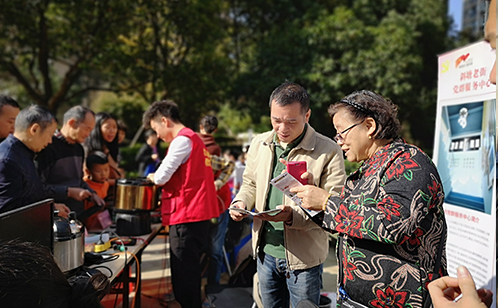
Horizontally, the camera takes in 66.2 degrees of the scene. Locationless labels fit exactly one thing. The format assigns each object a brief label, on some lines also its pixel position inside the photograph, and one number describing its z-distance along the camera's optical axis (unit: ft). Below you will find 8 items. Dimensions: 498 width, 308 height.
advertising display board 8.43
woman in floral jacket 4.59
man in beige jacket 6.72
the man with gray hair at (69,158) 10.84
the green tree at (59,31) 31.17
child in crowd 12.78
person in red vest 9.64
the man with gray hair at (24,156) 7.72
